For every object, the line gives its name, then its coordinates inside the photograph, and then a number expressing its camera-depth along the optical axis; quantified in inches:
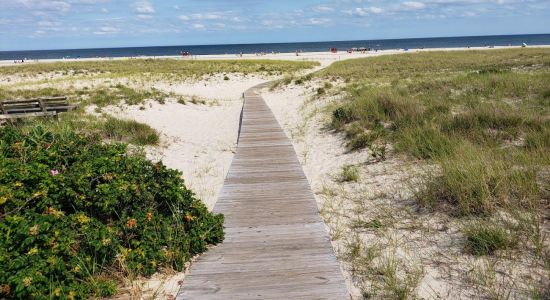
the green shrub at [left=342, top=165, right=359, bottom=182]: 269.0
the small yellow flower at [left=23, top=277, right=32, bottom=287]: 112.9
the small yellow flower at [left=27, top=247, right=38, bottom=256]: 121.2
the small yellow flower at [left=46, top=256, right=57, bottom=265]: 122.3
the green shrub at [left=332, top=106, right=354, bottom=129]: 443.4
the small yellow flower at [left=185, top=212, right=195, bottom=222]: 169.2
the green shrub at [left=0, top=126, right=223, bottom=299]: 123.0
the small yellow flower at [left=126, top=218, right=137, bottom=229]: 153.1
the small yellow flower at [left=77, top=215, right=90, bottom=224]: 142.8
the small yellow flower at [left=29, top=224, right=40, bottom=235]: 125.6
